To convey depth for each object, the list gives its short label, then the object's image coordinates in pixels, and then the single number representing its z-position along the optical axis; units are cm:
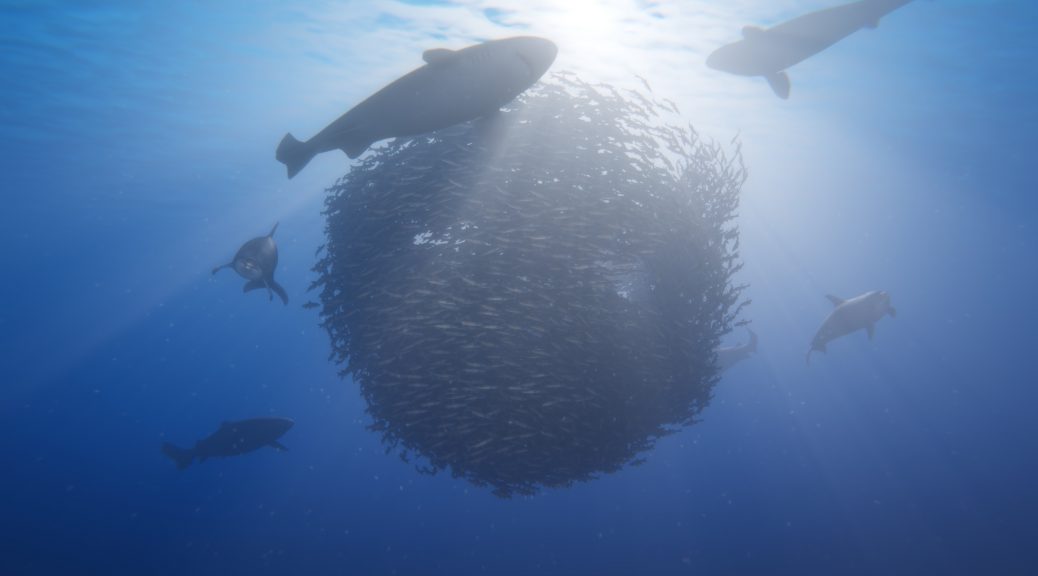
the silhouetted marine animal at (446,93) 333
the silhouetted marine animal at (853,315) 970
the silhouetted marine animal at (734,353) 1459
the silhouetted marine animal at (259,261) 834
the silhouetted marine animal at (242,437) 1116
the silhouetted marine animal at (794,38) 716
